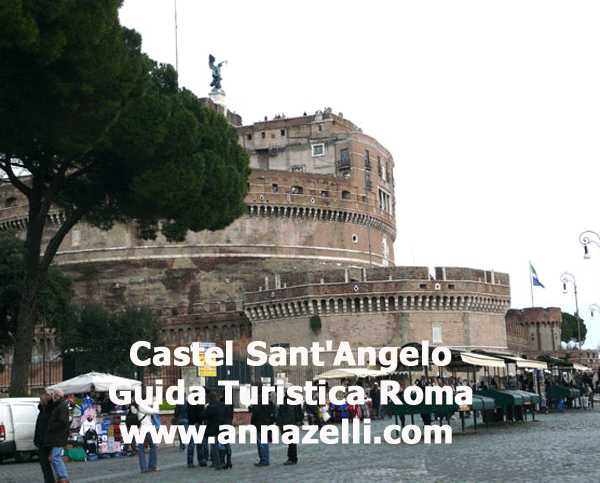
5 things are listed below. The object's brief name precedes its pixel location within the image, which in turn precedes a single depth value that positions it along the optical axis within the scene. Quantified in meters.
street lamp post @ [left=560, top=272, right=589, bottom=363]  56.78
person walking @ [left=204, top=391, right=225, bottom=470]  15.02
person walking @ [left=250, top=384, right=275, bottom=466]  14.71
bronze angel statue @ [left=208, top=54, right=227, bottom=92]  76.50
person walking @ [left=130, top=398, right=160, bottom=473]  15.12
